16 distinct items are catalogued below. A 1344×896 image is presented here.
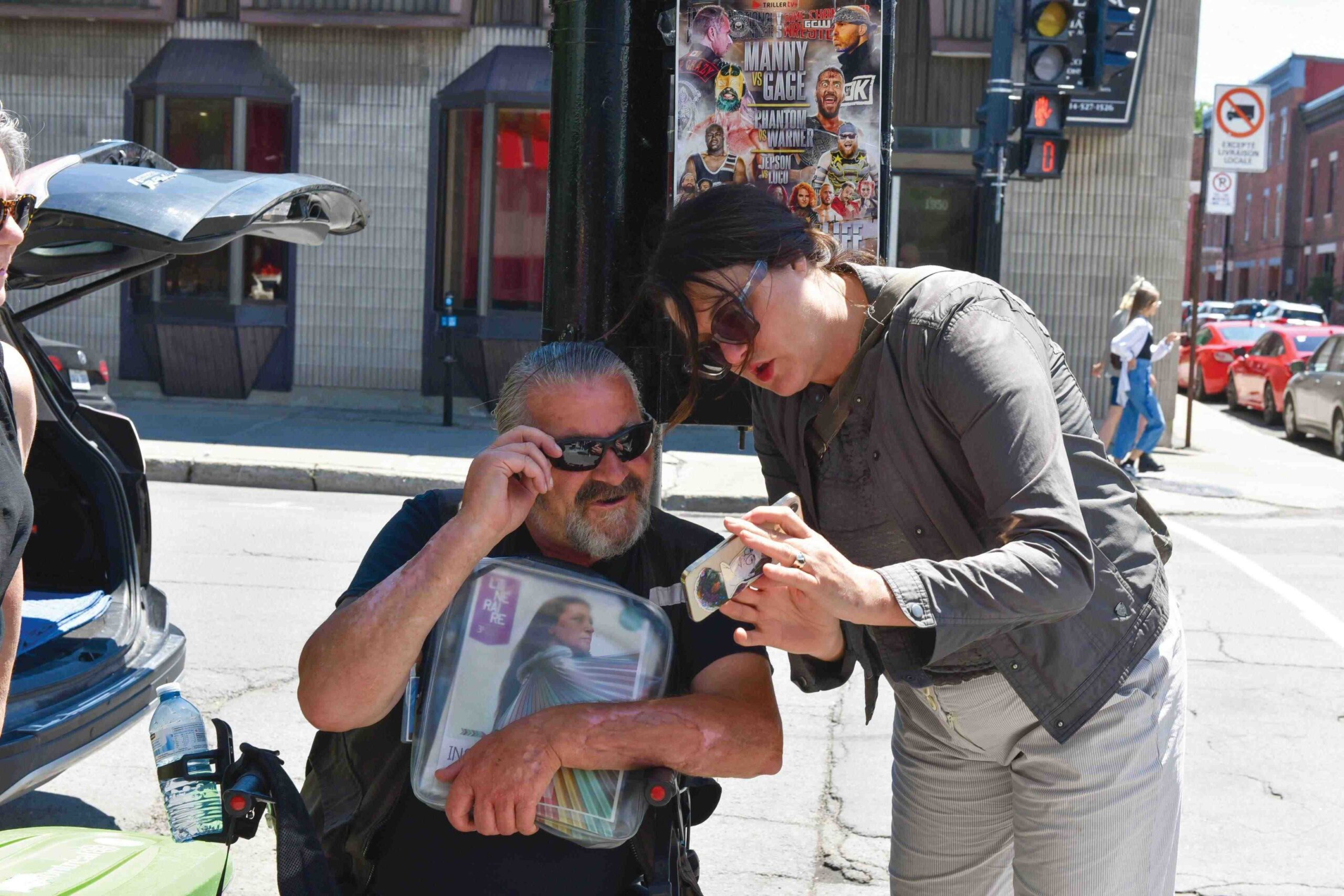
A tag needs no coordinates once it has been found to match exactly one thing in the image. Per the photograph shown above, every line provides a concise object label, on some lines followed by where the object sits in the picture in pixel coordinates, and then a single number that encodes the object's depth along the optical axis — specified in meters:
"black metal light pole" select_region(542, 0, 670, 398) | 2.68
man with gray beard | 2.37
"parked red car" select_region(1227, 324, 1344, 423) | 19.64
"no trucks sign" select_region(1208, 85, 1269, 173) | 15.74
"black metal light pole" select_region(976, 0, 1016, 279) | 9.85
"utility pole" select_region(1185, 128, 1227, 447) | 15.22
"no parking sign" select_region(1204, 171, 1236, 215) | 16.83
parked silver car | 16.48
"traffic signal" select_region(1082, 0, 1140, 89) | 9.67
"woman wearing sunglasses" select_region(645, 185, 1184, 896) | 2.04
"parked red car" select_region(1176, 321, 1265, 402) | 23.34
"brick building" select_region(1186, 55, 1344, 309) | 51.59
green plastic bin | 2.11
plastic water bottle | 2.36
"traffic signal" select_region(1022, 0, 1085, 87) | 9.61
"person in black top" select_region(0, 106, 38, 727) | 2.14
